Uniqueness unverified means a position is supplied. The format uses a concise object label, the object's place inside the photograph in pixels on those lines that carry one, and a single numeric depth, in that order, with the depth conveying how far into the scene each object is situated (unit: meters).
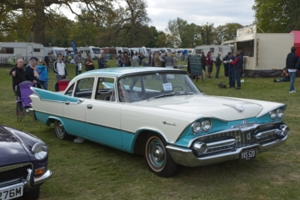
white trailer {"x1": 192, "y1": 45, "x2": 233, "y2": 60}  40.34
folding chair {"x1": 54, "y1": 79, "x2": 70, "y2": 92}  9.95
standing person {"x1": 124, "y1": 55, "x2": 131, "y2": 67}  19.05
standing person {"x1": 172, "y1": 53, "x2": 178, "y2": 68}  19.59
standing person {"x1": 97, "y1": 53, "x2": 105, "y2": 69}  17.05
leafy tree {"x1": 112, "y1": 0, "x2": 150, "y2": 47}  61.31
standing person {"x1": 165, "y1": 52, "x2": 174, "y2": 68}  18.64
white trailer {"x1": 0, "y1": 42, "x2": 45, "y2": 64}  33.94
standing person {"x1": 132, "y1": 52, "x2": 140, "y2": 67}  20.91
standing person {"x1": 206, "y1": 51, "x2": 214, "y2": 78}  21.89
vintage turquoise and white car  4.32
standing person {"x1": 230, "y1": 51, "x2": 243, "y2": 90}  14.81
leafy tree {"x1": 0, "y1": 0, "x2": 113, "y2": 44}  30.14
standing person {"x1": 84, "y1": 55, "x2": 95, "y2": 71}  16.58
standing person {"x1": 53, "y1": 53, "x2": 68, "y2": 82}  12.30
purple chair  8.66
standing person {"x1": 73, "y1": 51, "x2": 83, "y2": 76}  20.53
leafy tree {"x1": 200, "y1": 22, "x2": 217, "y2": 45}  84.12
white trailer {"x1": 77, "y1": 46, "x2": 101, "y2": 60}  50.28
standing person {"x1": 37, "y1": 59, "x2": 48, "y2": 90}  11.00
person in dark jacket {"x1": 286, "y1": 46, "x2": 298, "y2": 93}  13.31
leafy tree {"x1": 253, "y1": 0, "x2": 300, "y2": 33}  47.22
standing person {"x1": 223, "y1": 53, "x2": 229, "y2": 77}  19.59
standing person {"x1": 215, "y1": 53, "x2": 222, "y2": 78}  21.83
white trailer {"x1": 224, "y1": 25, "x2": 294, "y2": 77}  19.73
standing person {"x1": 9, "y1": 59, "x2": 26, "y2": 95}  9.09
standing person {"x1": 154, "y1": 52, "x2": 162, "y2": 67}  20.00
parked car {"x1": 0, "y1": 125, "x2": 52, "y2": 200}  3.59
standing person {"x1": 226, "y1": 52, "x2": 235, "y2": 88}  15.77
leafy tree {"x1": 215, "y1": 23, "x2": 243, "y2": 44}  93.56
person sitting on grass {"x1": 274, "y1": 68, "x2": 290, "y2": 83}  17.50
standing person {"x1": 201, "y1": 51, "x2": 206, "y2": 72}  21.31
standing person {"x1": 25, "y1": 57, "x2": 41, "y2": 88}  10.00
